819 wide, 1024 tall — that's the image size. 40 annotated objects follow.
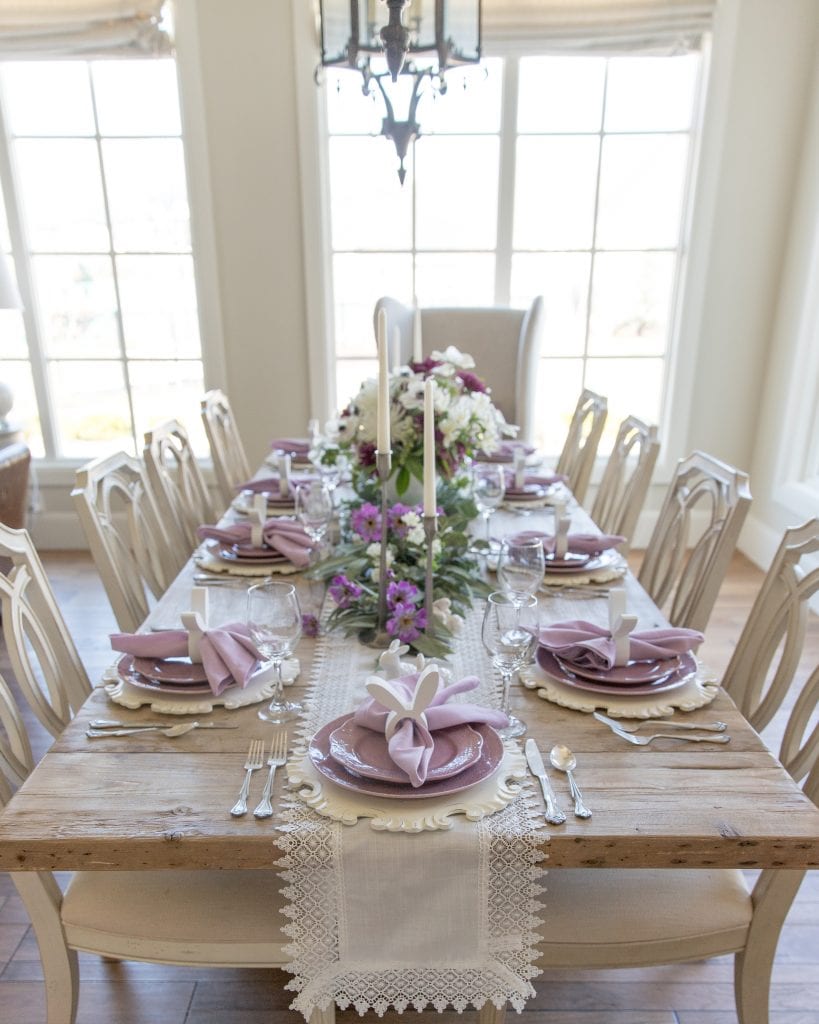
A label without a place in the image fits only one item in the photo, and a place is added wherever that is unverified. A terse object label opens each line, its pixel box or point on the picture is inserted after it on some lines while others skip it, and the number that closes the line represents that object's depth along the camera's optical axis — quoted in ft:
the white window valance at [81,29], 9.73
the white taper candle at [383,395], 3.65
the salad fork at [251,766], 2.89
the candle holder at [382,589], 3.85
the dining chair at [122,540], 5.03
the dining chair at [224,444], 7.73
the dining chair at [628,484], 6.41
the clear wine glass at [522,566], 4.23
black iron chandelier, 5.44
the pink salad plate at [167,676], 3.67
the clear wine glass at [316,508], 4.98
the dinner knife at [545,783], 2.85
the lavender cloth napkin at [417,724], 2.96
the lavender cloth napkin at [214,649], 3.71
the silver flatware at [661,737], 3.33
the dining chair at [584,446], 7.86
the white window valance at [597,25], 9.73
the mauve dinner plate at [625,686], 3.63
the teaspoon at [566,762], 3.01
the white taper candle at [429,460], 3.53
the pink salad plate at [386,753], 2.98
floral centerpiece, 4.60
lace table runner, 2.80
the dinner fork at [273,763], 2.88
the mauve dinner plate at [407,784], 2.92
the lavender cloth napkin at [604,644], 3.84
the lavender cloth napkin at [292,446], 7.99
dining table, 2.78
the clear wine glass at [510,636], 3.48
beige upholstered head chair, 10.39
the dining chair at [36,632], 3.83
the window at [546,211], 10.48
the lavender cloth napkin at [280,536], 5.19
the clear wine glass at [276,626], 3.51
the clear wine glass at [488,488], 5.67
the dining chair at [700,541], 4.87
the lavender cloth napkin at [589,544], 5.29
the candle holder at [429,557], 3.66
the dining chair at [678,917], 3.38
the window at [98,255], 10.48
